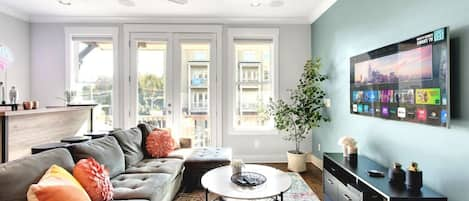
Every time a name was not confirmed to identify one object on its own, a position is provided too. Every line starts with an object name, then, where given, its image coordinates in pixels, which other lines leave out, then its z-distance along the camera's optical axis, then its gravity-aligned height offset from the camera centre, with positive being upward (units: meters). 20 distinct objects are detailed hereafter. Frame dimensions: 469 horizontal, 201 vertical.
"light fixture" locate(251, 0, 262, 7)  4.16 +1.49
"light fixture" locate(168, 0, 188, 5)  4.05 +1.46
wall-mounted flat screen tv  1.88 +0.15
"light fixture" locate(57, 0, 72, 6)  4.13 +1.49
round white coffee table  2.25 -0.77
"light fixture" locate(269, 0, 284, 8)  4.18 +1.49
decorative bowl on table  2.50 -0.76
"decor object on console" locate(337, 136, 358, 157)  2.83 -0.49
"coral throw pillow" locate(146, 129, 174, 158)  3.59 -0.59
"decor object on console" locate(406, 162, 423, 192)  1.99 -0.58
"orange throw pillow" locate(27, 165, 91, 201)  1.52 -0.51
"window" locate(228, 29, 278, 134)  5.08 +0.32
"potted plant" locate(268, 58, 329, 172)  4.39 -0.19
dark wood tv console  1.87 -0.66
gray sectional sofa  1.67 -0.57
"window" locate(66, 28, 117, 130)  4.99 +0.49
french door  4.99 +0.36
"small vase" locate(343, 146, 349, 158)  2.91 -0.55
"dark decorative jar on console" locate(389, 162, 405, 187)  2.08 -0.59
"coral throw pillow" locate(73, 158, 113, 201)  1.95 -0.58
